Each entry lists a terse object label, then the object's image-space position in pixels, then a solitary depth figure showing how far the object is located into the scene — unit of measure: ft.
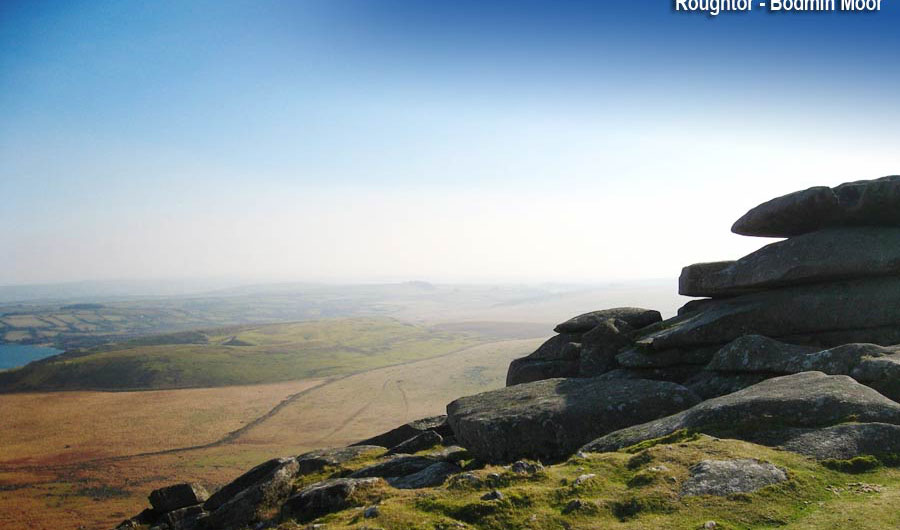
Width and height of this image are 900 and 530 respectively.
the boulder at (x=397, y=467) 67.87
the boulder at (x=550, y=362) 102.22
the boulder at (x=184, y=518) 74.74
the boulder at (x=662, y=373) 84.69
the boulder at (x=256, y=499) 65.87
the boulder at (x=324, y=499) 53.83
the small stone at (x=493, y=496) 40.25
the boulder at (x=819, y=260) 82.23
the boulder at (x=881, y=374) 52.34
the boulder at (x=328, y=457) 83.56
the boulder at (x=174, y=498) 89.04
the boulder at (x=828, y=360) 60.49
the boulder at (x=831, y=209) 84.64
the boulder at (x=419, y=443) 86.84
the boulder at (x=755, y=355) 68.80
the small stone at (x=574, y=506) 37.45
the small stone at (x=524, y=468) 45.69
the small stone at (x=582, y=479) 41.44
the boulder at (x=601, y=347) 94.53
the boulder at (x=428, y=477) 59.77
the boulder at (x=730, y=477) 37.09
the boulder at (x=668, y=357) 85.71
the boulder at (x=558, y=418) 62.64
